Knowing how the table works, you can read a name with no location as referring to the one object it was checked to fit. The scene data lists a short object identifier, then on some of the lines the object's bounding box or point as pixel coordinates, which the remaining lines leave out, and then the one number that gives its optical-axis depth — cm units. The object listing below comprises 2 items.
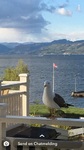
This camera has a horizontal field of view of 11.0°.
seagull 266
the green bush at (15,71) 946
